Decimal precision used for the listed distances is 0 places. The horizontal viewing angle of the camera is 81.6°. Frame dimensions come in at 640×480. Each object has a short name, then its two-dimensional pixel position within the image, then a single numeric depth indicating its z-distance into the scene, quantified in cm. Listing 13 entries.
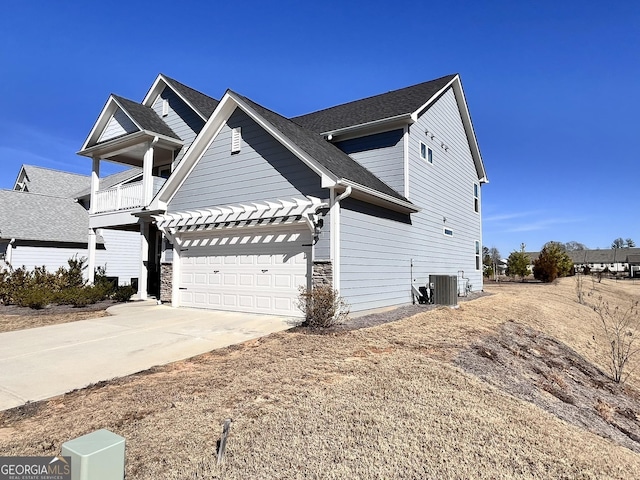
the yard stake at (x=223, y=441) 307
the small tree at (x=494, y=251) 7591
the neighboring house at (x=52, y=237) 1869
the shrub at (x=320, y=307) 801
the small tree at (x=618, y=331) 835
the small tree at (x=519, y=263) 3284
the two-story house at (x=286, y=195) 959
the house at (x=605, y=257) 8138
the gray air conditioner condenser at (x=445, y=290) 1196
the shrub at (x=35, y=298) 1221
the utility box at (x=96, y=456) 224
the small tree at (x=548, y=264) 3077
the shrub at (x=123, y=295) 1418
